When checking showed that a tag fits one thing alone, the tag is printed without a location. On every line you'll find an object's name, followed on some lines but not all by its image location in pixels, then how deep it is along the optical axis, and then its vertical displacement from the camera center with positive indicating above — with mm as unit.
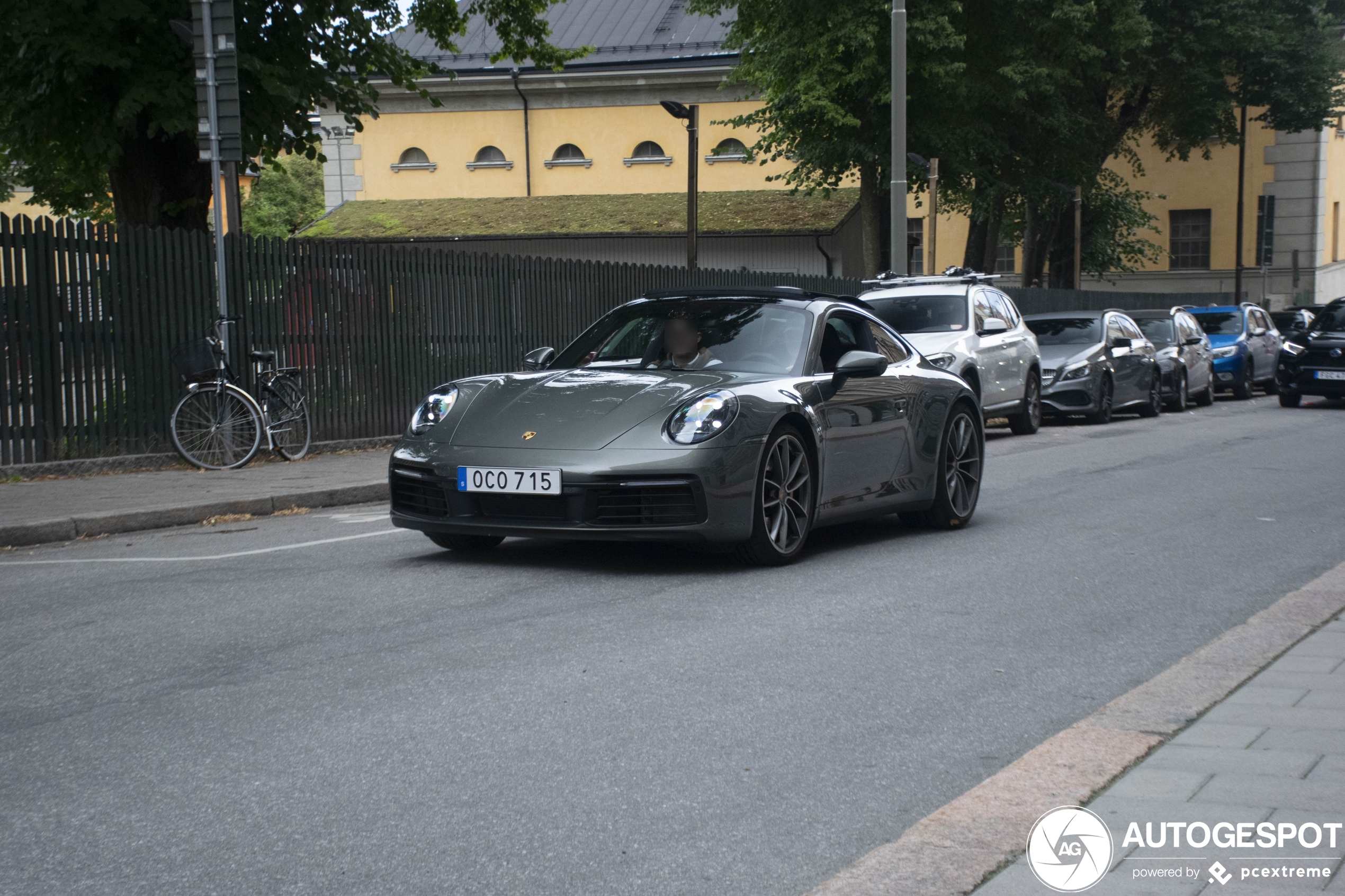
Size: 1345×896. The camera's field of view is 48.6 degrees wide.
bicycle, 12477 -1076
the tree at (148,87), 15812 +2248
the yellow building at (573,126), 47969 +5285
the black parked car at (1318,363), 23062 -1309
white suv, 17312 -627
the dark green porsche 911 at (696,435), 6891 -738
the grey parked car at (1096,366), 20594 -1198
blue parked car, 27703 -1252
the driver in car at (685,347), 7930 -337
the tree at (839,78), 32438 +4558
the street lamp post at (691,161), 21609 +1862
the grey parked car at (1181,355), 23625 -1223
